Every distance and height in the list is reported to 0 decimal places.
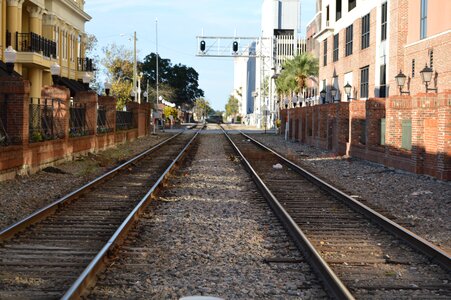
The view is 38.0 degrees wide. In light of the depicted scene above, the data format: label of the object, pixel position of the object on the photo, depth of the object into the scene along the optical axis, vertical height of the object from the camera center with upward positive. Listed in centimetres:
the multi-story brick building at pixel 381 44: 3391 +548
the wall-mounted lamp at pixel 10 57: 2123 +218
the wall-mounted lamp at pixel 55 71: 2653 +219
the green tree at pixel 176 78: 14525 +1112
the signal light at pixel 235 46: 5633 +692
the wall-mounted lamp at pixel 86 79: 3330 +236
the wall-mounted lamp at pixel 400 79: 3039 +225
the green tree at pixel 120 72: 7631 +638
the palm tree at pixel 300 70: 6769 +588
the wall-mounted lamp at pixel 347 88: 3753 +224
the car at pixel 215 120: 15125 +145
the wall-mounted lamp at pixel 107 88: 3956 +226
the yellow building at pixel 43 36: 3738 +567
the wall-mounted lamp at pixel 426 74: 2772 +226
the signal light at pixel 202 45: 5821 +721
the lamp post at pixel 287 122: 5272 +37
